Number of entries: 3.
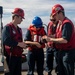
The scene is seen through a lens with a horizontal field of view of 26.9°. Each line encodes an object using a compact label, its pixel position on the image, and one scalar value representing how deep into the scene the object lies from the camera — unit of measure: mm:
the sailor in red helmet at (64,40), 3044
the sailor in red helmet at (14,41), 3090
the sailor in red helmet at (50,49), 4045
